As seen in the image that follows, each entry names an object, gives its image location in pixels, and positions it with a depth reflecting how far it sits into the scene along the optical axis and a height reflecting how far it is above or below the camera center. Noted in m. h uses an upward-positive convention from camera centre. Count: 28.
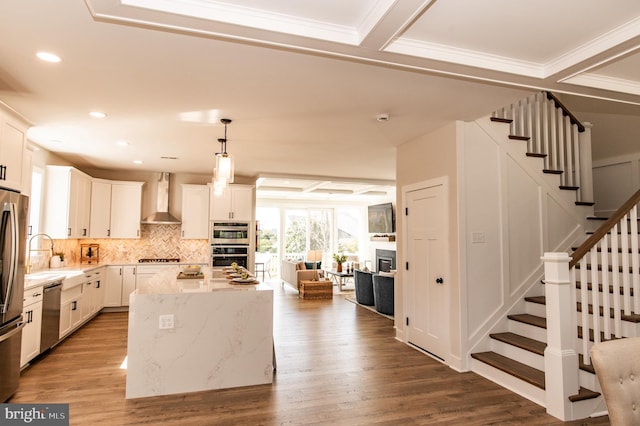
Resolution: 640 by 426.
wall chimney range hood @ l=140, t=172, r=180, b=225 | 7.19 +0.64
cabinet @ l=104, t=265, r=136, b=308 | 6.73 -0.85
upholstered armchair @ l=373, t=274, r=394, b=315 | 6.61 -0.98
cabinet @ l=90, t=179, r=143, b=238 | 6.80 +0.54
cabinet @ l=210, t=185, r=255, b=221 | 7.42 +0.68
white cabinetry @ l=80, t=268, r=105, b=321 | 5.67 -0.91
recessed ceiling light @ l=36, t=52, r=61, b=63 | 2.65 +1.29
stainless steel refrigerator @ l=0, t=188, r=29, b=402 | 3.02 -0.41
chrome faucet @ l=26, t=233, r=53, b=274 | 4.97 -0.22
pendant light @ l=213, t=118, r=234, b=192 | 3.89 +0.71
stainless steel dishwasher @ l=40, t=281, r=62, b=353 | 4.19 -0.92
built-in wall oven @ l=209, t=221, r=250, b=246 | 7.39 +0.10
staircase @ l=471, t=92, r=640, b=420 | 3.00 -0.60
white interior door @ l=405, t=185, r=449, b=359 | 4.26 -0.40
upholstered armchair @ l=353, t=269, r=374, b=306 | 7.48 -1.00
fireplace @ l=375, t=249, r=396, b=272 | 10.77 -0.64
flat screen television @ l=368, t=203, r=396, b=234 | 11.05 +0.61
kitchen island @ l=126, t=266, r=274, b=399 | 3.34 -0.94
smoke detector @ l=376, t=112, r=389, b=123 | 3.86 +1.27
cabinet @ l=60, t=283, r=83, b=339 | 4.80 -0.97
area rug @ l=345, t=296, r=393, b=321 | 6.57 -1.35
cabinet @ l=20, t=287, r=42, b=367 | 3.77 -0.92
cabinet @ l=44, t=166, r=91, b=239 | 5.66 +0.56
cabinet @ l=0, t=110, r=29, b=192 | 3.27 +0.79
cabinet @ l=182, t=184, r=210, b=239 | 7.41 +0.53
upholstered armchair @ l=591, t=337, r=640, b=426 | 1.42 -0.54
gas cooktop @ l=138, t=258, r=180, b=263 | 7.10 -0.44
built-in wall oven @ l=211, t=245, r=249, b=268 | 7.37 -0.34
